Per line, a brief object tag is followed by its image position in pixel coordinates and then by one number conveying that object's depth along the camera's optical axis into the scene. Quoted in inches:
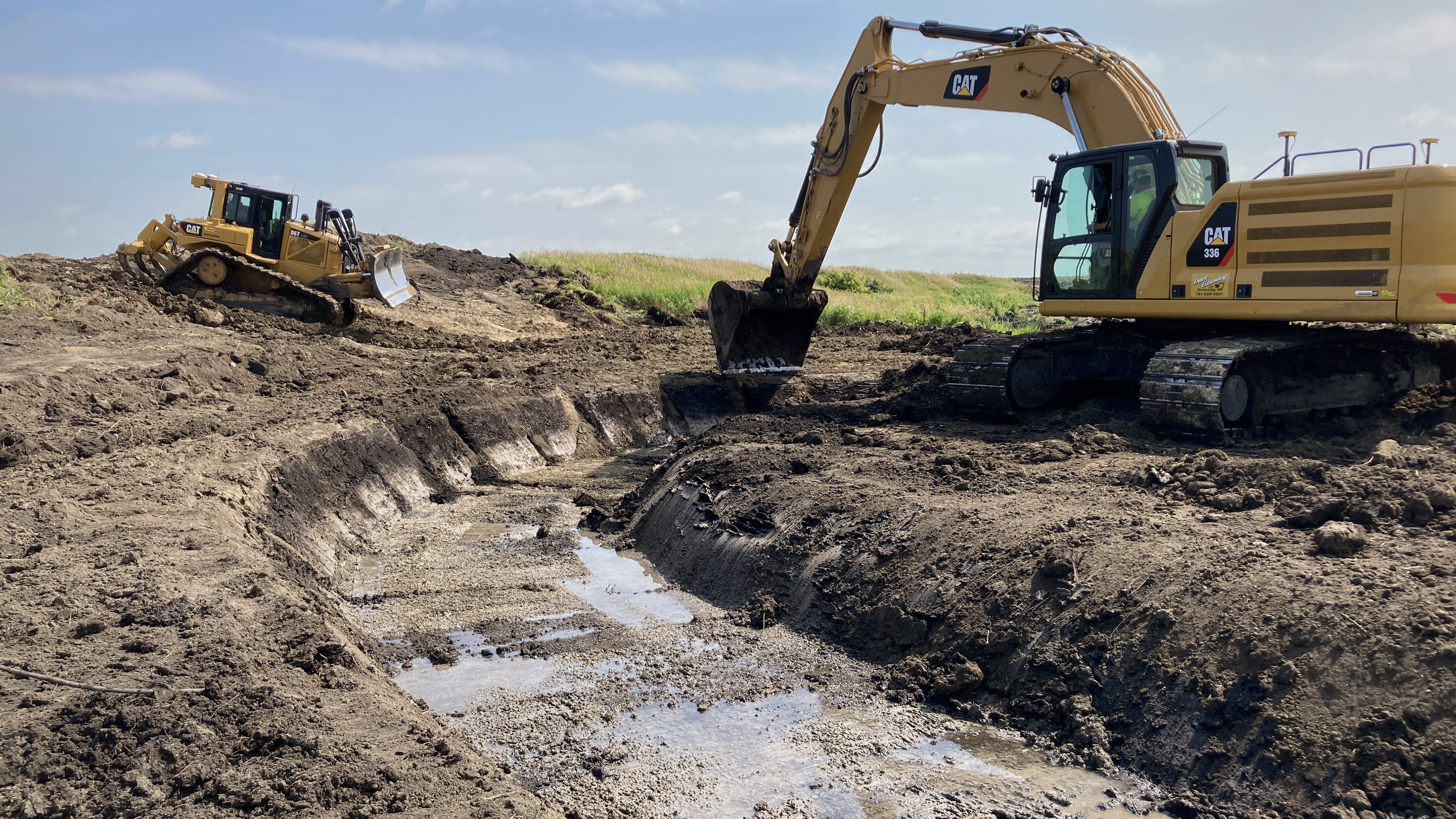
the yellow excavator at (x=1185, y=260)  335.0
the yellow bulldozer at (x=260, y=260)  789.9
